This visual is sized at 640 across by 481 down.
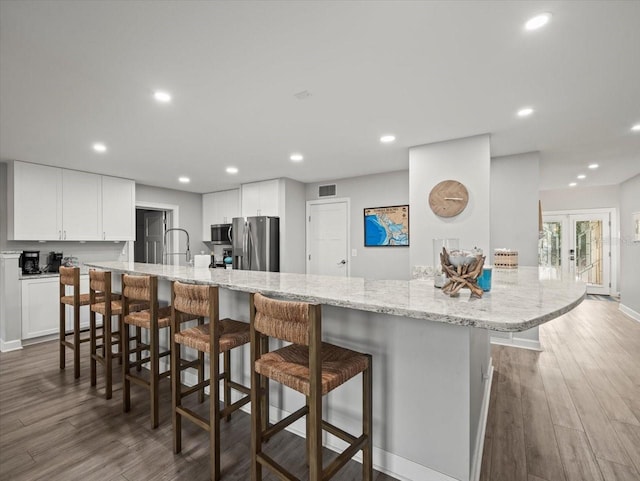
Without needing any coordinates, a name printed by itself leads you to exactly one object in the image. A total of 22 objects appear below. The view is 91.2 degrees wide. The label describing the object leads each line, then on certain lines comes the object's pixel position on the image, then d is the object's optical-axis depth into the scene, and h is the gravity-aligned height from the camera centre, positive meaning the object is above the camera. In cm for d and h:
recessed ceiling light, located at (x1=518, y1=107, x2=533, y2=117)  259 +108
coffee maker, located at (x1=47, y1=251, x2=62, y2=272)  455 -30
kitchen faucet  626 -26
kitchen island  130 -58
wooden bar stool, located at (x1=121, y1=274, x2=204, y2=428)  210 -61
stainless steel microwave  607 +14
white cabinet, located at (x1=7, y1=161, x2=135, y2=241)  405 +51
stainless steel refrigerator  522 -5
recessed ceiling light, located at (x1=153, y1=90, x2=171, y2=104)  227 +107
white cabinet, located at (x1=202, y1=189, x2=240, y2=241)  620 +65
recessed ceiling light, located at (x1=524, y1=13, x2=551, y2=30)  153 +109
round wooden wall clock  332 +45
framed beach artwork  487 +22
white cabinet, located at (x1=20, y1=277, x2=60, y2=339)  395 -86
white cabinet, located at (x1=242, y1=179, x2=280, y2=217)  536 +74
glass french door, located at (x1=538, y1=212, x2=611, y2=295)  712 -13
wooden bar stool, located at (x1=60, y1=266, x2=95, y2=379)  289 -61
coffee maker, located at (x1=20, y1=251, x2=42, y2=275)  426 -30
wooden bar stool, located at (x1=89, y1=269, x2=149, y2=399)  248 -60
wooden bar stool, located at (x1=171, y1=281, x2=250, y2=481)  165 -59
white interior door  545 +5
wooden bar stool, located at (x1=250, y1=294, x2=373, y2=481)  126 -58
